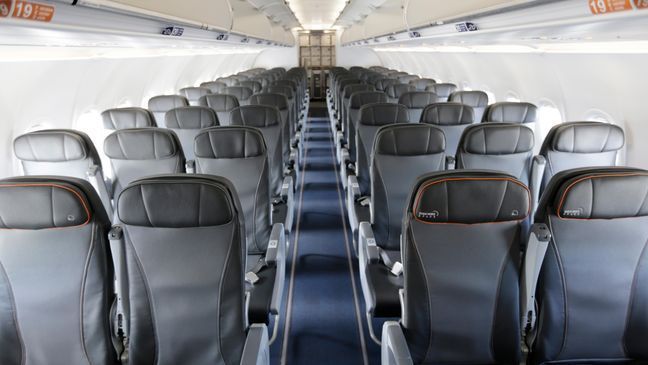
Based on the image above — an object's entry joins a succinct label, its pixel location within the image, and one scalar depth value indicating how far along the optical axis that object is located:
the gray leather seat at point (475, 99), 7.45
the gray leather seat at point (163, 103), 7.27
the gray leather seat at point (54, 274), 2.11
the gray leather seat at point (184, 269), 2.21
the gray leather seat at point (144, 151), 4.07
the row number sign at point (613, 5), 1.96
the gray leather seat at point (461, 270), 2.23
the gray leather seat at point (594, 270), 2.07
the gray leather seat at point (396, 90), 9.73
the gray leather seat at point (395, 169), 3.94
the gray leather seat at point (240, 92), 10.05
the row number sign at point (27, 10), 2.03
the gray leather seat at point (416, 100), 7.58
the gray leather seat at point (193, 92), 9.91
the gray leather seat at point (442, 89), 9.67
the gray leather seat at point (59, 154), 3.89
